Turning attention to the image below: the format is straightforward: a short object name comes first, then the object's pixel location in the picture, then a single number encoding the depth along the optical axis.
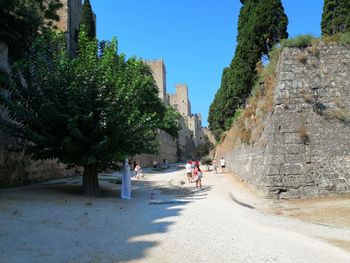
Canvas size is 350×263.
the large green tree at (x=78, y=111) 15.04
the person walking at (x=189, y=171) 25.55
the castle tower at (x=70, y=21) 47.33
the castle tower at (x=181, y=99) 106.26
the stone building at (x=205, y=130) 116.76
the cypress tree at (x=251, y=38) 25.98
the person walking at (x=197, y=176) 21.38
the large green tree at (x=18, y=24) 22.86
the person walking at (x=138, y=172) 28.86
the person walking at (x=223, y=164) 30.95
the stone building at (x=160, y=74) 83.94
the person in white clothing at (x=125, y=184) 16.73
